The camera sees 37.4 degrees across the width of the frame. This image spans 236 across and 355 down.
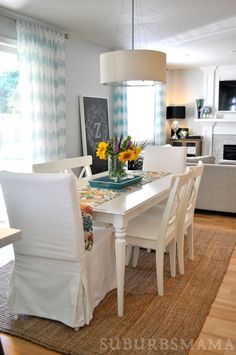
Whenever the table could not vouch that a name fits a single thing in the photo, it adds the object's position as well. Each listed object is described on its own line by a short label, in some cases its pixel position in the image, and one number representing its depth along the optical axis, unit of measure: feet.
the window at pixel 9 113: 13.52
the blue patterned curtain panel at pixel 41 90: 13.44
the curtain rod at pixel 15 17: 12.45
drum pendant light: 8.43
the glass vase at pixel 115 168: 9.14
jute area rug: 6.73
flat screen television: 25.91
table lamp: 27.43
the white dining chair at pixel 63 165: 9.48
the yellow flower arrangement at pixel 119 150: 8.82
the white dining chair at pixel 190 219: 9.34
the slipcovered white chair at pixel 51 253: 6.64
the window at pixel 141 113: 22.84
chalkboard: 17.54
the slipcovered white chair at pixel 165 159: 12.29
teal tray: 8.99
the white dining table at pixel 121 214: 7.20
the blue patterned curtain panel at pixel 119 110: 19.97
